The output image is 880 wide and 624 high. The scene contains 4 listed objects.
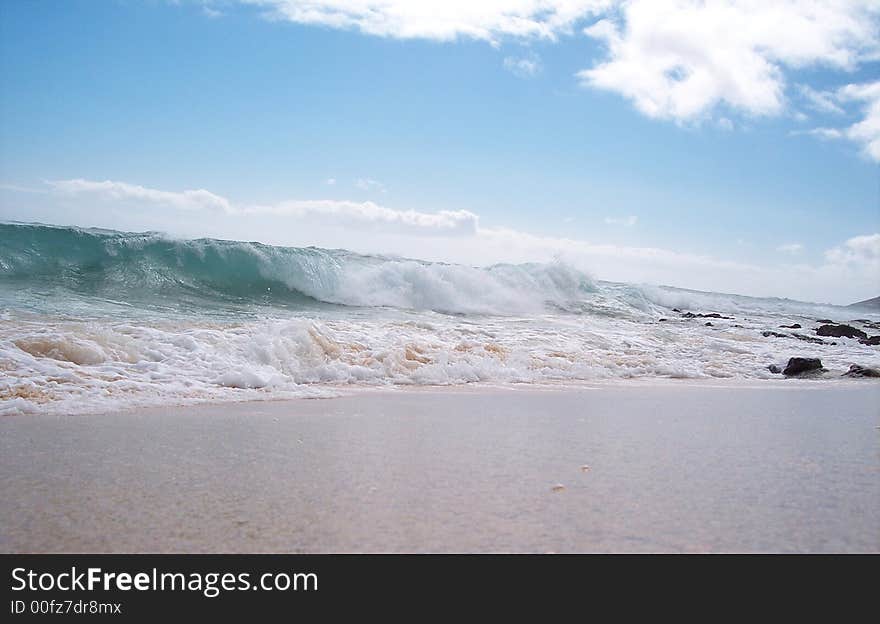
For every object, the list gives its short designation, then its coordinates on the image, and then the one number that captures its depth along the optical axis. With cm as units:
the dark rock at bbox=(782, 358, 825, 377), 802
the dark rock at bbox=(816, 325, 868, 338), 1489
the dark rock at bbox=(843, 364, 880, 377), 775
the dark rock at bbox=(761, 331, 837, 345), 1320
